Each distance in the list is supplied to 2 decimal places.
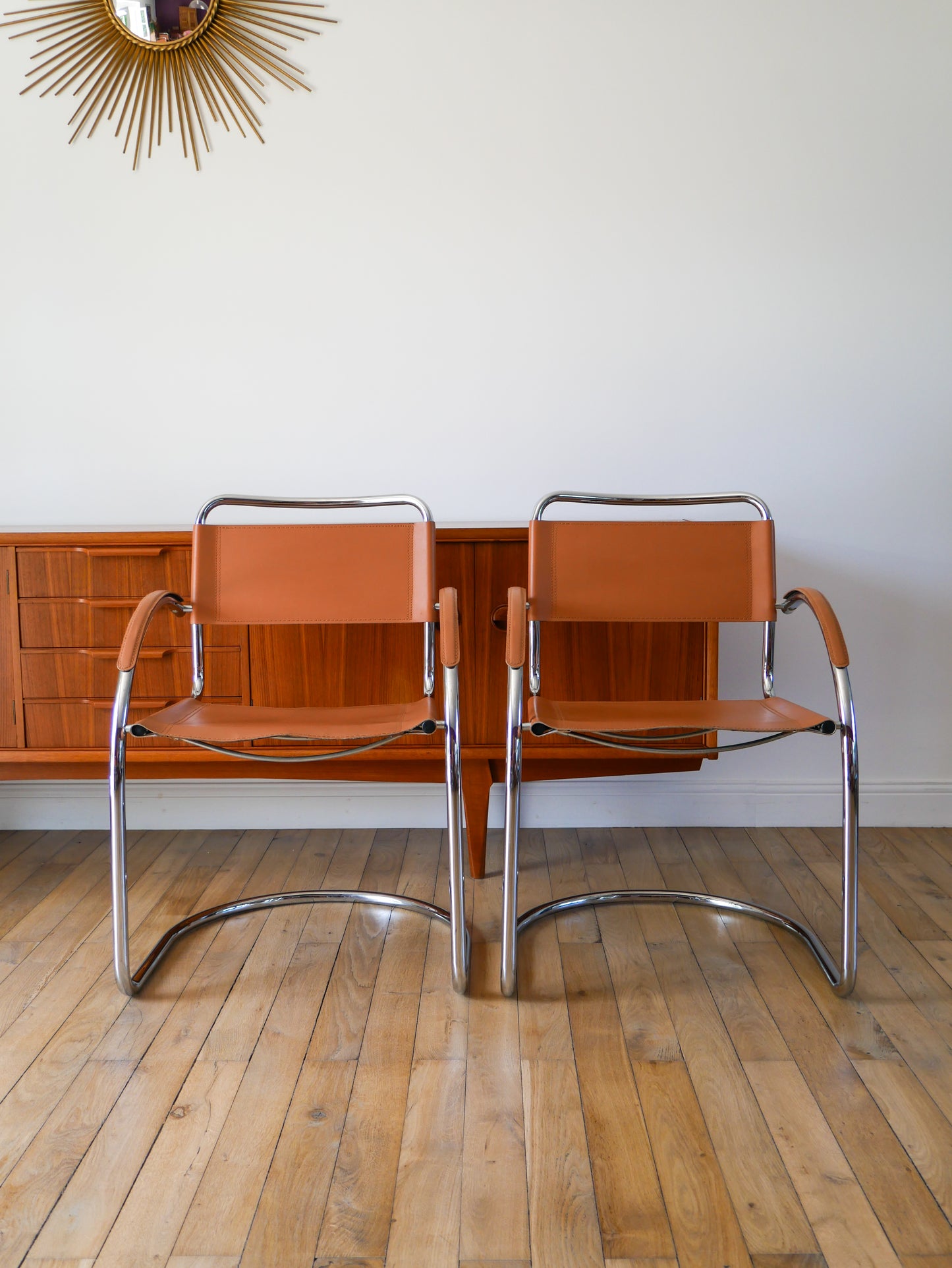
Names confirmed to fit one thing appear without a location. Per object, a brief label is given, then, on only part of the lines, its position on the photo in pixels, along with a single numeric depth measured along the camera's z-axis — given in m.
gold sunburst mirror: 2.38
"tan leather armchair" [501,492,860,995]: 1.81
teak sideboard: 2.08
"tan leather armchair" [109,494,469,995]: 1.86
